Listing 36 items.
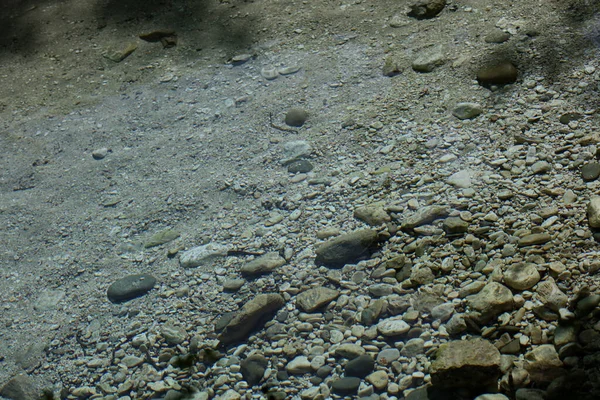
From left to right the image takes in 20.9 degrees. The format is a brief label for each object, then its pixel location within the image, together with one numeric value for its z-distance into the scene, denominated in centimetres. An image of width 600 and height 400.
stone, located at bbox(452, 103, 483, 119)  464
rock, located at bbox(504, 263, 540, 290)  406
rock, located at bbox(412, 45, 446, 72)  489
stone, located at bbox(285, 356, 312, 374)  406
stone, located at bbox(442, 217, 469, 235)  426
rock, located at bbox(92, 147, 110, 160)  495
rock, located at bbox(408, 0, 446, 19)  516
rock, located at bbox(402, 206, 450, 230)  432
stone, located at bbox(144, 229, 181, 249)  454
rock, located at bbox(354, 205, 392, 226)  437
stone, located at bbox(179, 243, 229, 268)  442
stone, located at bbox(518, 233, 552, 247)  415
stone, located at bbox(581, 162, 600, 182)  428
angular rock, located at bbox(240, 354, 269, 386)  408
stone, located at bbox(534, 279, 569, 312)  399
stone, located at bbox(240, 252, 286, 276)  434
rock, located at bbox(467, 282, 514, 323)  402
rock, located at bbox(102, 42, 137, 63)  547
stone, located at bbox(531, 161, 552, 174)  436
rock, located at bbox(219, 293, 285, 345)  418
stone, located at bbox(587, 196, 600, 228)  413
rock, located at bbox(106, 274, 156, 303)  438
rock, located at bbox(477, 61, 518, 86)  472
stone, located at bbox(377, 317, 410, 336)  407
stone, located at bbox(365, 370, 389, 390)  399
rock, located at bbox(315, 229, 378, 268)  430
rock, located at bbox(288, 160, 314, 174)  464
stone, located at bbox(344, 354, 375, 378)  402
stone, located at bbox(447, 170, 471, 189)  439
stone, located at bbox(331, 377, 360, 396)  400
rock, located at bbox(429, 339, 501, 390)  389
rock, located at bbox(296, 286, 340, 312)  419
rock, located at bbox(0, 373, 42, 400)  421
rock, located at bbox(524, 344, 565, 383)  388
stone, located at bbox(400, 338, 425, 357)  402
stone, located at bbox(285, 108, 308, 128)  484
